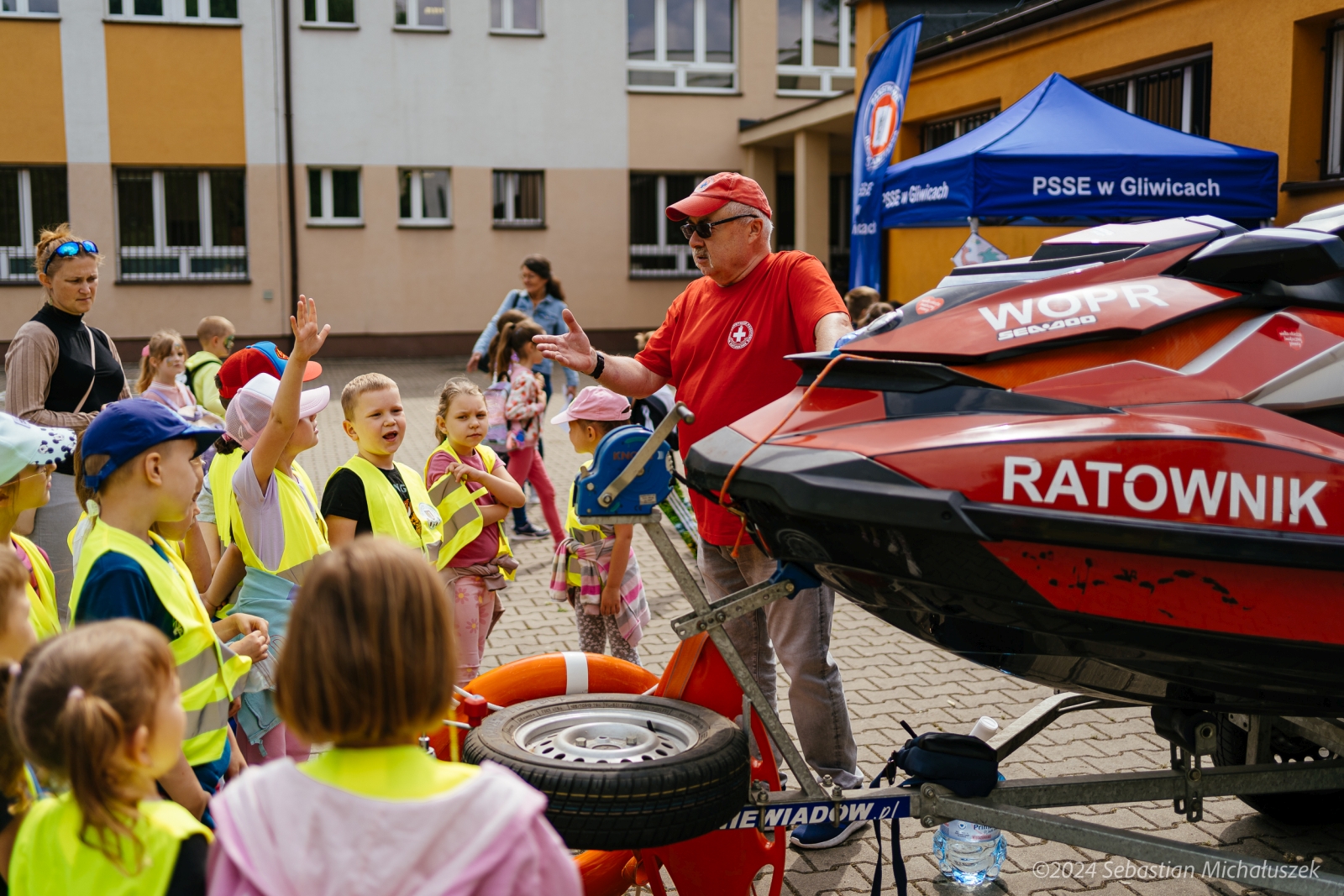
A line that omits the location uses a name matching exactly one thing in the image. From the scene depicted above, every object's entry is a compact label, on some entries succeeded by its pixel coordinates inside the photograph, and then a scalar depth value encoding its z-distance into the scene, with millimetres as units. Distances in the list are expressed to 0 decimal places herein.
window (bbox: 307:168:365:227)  23141
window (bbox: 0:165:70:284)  22047
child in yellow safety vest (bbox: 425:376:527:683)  4781
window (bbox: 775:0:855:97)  25453
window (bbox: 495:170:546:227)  24031
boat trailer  3037
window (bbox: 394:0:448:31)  23172
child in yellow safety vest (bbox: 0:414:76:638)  3010
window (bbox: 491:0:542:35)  23703
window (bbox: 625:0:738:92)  24531
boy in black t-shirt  4172
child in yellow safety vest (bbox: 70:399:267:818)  2543
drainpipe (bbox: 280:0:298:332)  22531
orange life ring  3385
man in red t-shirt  3965
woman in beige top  4910
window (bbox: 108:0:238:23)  22016
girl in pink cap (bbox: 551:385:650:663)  4914
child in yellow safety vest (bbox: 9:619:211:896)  1824
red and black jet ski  2613
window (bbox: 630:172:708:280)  25000
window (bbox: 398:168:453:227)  23547
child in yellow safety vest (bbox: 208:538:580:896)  1705
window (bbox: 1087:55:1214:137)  11688
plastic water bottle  3697
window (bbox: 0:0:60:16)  21594
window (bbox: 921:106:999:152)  15180
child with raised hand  3590
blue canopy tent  8641
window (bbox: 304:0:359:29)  22906
